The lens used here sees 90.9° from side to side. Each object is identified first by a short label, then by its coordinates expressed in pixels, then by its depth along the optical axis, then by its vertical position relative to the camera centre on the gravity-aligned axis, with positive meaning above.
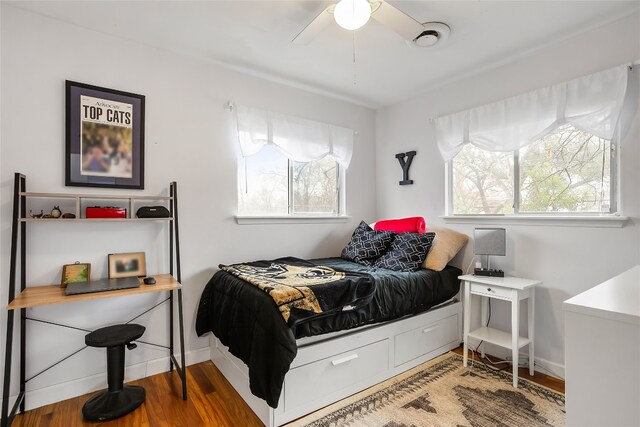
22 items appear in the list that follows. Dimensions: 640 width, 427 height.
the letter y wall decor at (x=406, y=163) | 3.43 +0.55
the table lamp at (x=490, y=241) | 2.51 -0.23
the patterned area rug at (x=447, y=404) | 1.83 -1.21
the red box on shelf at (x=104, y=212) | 2.07 +0.00
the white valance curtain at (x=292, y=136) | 2.82 +0.75
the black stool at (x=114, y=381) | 1.86 -1.08
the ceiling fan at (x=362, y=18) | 1.58 +1.08
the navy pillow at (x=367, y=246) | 2.99 -0.33
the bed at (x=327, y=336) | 1.75 -0.83
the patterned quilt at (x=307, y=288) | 1.80 -0.46
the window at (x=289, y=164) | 2.88 +0.50
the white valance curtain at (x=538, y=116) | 2.11 +0.77
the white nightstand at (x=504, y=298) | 2.23 -0.64
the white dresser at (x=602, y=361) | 0.89 -0.44
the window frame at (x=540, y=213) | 2.14 +0.11
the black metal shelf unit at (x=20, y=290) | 1.65 -0.48
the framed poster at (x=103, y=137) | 2.12 +0.52
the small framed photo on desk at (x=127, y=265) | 2.20 -0.38
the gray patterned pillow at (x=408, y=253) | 2.69 -0.35
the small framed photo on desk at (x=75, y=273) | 2.04 -0.40
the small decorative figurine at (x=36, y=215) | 1.98 -0.02
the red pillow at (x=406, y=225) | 3.05 -0.12
